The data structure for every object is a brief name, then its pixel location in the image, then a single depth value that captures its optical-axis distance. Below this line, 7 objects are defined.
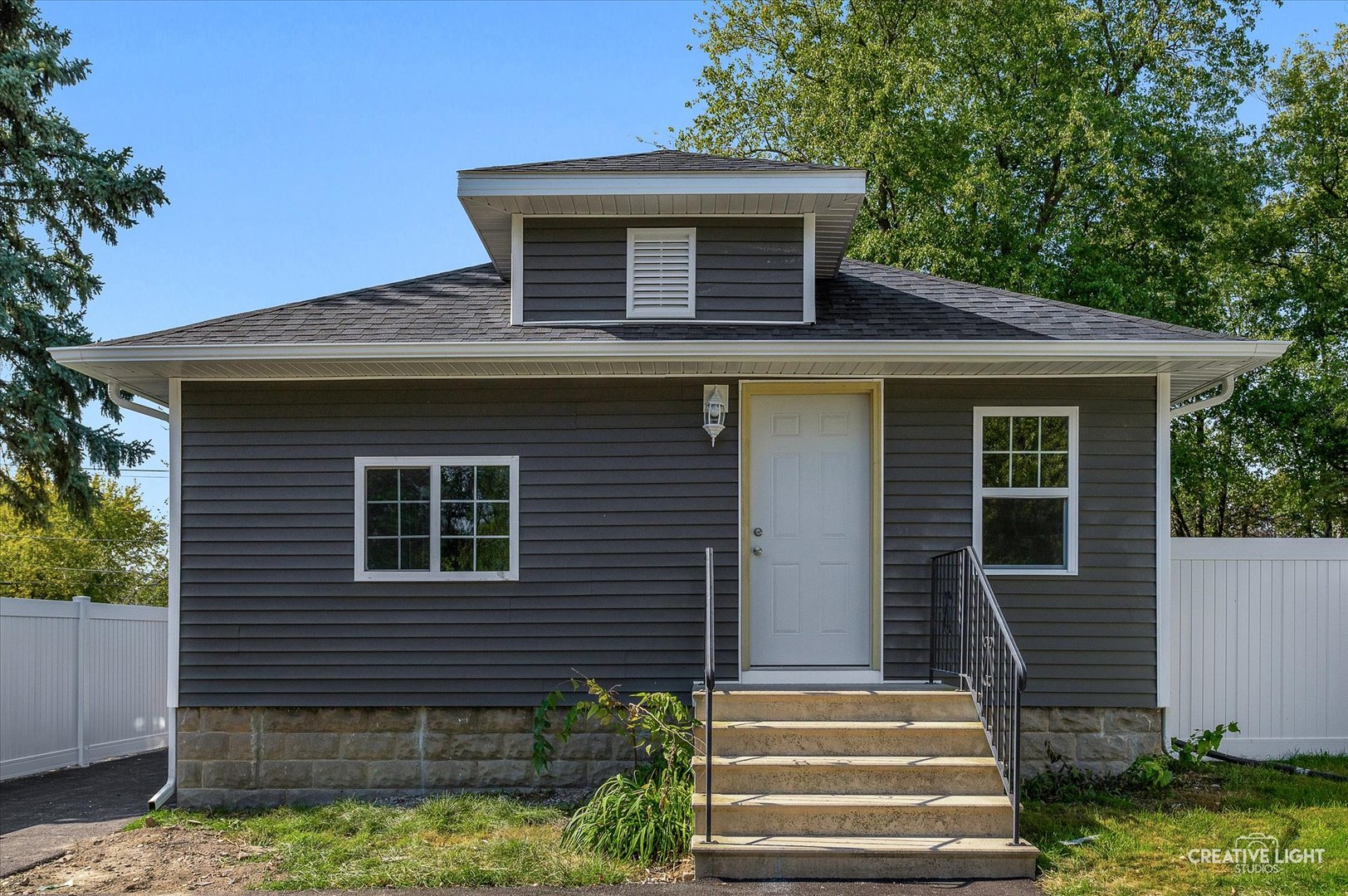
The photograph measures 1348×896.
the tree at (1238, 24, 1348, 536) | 15.03
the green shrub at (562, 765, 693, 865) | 5.64
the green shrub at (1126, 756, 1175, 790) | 6.87
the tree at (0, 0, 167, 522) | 12.39
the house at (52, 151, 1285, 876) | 7.21
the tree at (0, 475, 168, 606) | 29.14
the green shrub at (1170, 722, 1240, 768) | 7.40
